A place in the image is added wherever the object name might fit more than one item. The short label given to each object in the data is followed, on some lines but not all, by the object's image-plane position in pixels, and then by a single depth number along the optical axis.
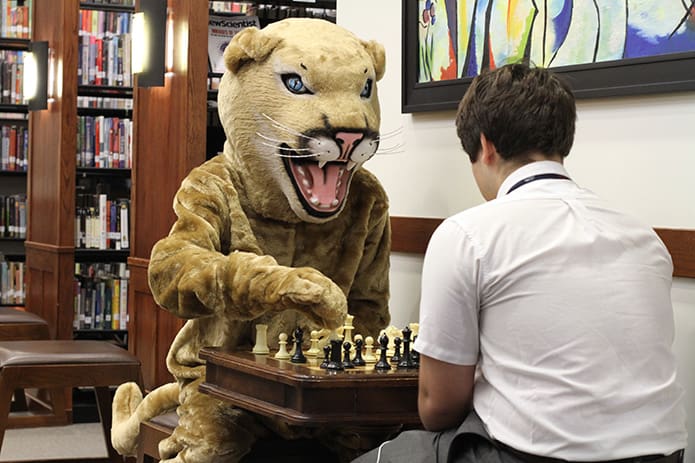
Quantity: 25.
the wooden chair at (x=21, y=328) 5.69
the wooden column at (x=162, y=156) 4.36
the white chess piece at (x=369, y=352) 2.46
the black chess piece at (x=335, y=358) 2.32
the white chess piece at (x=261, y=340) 2.58
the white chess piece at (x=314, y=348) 2.48
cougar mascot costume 2.67
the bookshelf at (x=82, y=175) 6.13
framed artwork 2.44
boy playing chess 1.78
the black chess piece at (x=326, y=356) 2.33
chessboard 2.22
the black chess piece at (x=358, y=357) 2.39
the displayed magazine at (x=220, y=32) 4.99
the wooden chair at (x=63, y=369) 4.18
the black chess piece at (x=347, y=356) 2.35
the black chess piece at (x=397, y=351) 2.44
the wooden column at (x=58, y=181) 6.10
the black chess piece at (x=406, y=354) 2.40
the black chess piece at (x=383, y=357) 2.37
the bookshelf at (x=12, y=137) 7.46
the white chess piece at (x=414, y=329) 2.76
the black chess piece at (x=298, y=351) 2.41
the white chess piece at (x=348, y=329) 2.62
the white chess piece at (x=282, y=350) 2.47
